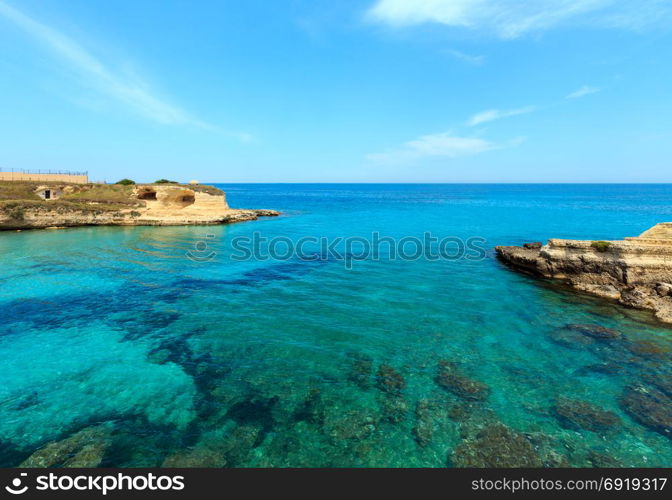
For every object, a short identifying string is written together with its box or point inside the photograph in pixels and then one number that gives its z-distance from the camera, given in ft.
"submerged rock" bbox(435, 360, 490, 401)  33.27
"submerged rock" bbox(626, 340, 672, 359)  41.55
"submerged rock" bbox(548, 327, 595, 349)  44.50
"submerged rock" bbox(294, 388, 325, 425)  29.40
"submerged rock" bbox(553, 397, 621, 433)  29.07
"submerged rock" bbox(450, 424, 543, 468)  24.99
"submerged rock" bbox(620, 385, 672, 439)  29.34
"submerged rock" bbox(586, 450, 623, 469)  25.09
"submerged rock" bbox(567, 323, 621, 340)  47.01
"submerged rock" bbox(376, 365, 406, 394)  34.27
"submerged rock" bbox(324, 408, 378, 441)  27.63
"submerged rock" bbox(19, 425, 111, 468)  24.27
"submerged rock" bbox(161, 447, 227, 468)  24.34
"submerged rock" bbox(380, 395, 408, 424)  29.81
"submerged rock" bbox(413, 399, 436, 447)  27.48
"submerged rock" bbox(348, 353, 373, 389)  35.50
